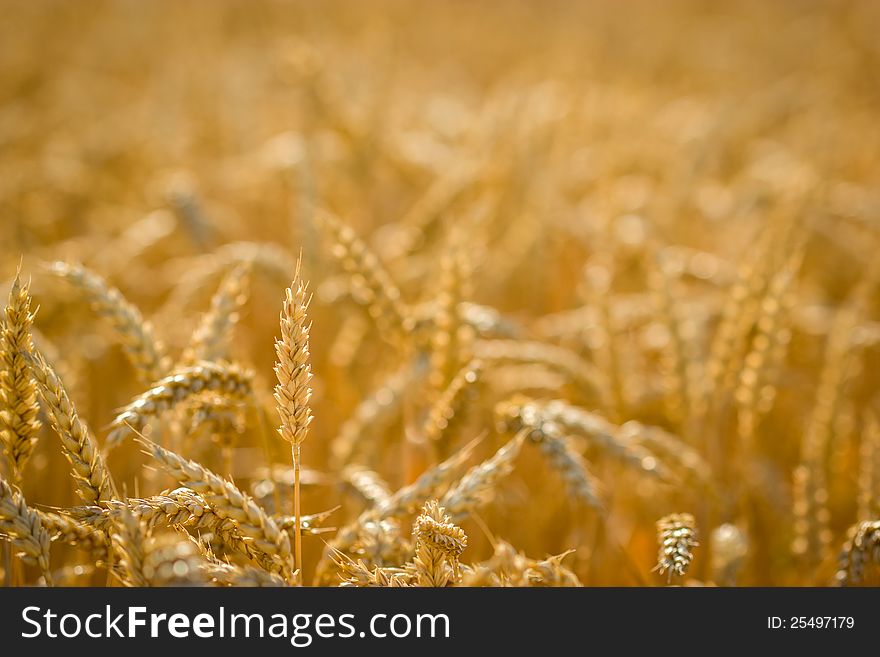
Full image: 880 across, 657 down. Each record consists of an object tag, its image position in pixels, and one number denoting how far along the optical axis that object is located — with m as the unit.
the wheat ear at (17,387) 1.38
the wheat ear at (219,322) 1.49
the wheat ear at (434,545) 1.37
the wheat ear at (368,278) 1.51
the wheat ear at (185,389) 1.40
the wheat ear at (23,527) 1.36
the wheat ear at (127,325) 1.47
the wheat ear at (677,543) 1.38
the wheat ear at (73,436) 1.39
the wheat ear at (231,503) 1.37
